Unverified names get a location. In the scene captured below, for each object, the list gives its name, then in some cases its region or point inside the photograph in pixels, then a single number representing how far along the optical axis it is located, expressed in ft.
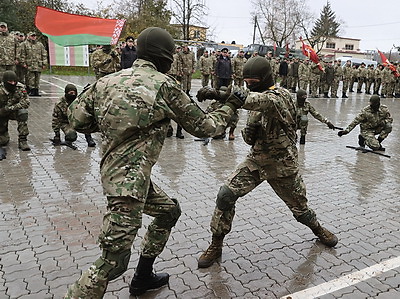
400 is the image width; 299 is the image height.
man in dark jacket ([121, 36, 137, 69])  38.11
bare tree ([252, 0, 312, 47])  165.89
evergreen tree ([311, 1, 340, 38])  188.24
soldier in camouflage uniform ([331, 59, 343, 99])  69.67
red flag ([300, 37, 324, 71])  63.87
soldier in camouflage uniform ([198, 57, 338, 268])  11.78
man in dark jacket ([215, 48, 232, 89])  50.78
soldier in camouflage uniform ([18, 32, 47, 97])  46.24
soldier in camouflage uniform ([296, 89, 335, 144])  28.58
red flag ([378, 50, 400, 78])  71.97
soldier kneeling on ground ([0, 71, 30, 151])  24.55
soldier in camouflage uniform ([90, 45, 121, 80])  35.55
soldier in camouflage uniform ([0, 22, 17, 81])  43.29
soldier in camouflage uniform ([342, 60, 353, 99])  73.48
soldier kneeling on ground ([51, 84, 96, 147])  25.75
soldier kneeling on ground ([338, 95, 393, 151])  28.78
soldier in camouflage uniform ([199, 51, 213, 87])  59.67
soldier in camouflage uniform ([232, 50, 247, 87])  56.59
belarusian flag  33.30
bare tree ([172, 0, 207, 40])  113.29
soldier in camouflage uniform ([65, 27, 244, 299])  8.30
